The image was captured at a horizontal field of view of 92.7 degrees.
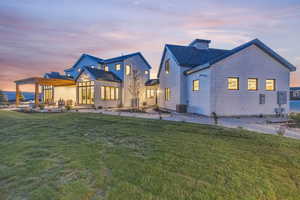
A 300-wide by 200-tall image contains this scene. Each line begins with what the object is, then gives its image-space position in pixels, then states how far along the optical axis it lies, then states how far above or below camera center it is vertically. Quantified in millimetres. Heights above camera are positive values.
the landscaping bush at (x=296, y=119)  7648 -1209
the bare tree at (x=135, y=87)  19223 +1387
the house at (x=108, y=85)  16688 +1588
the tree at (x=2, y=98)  25295 -183
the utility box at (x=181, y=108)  12675 -963
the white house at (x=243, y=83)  10102 +1091
